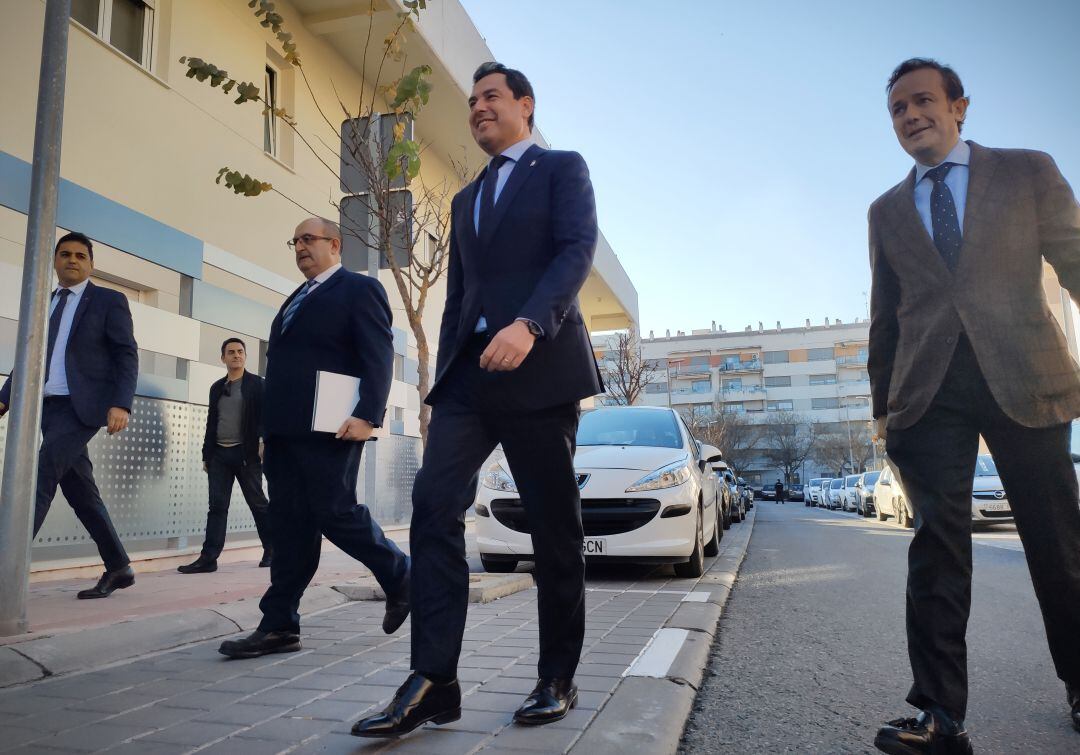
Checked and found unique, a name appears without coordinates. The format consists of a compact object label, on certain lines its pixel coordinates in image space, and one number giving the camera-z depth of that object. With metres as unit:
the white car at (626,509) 6.75
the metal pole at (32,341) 3.69
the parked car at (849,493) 34.50
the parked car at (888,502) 18.56
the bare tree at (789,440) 78.44
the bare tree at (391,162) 5.46
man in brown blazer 2.36
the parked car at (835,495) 38.77
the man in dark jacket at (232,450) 6.92
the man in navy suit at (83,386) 4.50
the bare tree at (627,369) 26.20
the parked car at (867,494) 28.11
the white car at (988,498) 14.48
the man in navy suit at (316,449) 3.68
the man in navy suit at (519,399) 2.49
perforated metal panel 6.51
